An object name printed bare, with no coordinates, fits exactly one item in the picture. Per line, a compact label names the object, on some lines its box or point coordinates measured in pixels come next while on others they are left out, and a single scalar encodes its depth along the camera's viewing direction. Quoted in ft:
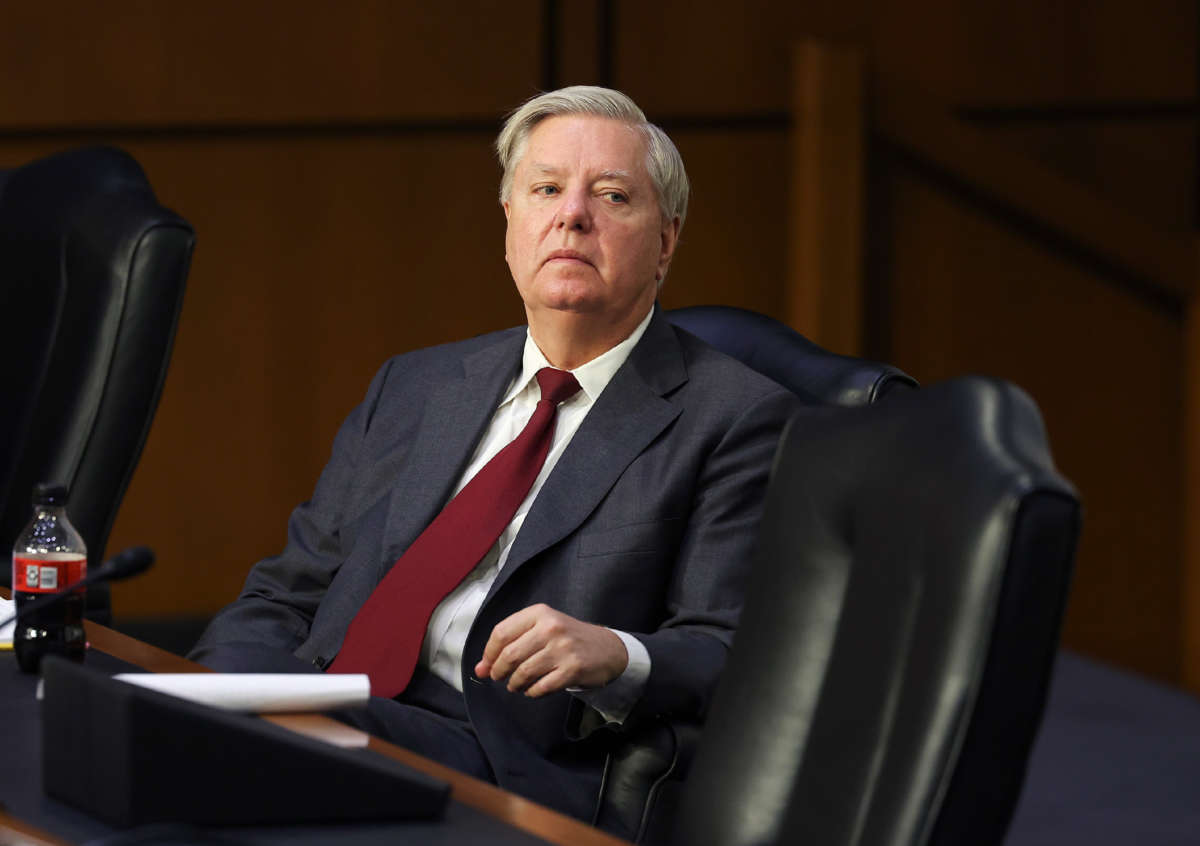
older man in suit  19.71
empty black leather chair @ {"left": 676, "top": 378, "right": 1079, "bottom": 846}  17.66
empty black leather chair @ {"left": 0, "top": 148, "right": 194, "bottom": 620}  21.15
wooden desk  17.81
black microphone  18.48
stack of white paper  18.40
